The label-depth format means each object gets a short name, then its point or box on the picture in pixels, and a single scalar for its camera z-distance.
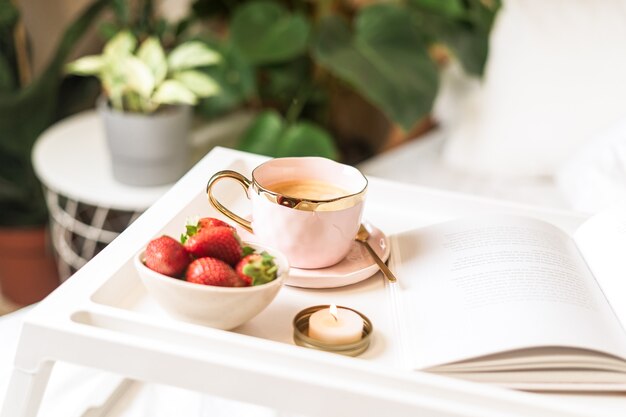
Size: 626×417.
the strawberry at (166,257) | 0.65
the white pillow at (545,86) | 1.48
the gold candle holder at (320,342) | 0.65
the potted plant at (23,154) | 1.69
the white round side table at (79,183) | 1.44
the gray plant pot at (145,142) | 1.43
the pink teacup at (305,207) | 0.73
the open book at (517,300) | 0.63
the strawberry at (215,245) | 0.67
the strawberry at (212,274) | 0.64
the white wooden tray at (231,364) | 0.58
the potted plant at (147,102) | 1.42
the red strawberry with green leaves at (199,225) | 0.70
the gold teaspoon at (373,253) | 0.76
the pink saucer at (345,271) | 0.75
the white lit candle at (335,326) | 0.65
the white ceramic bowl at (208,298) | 0.63
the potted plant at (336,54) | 1.57
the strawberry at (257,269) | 0.65
